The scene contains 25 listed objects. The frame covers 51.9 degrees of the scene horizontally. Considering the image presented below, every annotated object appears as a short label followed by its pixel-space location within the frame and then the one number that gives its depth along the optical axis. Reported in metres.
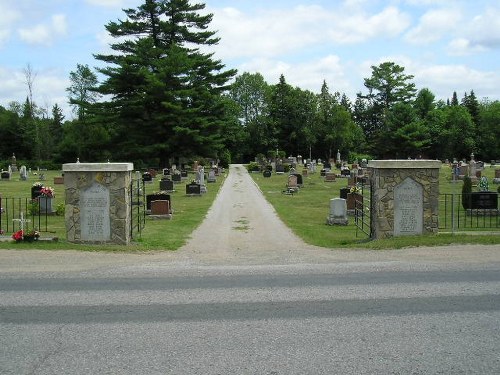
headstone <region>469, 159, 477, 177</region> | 39.81
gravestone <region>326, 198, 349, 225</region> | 19.11
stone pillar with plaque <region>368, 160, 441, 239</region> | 13.91
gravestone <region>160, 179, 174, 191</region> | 33.88
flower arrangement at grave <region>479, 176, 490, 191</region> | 24.32
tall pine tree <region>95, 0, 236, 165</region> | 58.56
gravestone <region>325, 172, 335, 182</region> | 42.52
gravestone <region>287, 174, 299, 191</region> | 33.22
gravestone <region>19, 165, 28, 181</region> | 50.29
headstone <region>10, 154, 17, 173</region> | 63.84
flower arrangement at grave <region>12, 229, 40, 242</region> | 13.08
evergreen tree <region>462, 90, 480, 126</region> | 91.28
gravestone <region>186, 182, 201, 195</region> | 31.47
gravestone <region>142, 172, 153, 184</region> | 42.41
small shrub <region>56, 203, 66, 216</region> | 21.36
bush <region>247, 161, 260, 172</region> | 60.67
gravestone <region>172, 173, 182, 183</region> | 42.88
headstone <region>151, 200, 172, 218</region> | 20.95
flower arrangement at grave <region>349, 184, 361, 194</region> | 21.61
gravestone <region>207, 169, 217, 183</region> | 44.22
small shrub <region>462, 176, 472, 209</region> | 20.37
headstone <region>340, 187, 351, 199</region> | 24.11
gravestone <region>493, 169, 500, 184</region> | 36.07
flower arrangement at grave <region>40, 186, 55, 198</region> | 21.50
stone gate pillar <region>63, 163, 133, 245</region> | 13.30
